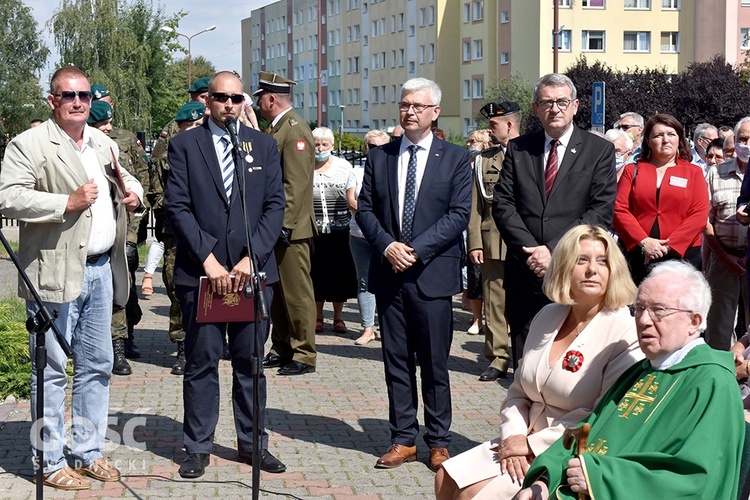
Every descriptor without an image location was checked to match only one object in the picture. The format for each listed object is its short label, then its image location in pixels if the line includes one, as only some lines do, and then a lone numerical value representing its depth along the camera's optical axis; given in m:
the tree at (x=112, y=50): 63.28
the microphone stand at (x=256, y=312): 5.10
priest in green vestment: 3.82
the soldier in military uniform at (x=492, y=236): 9.39
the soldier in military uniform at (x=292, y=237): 9.18
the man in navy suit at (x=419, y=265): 6.68
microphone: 5.57
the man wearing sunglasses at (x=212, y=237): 6.35
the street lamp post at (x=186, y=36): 58.50
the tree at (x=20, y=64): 76.02
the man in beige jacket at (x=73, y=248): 5.85
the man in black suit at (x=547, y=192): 6.76
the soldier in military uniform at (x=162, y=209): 9.52
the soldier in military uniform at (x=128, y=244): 9.32
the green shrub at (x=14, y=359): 8.23
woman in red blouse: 8.33
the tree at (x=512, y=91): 61.34
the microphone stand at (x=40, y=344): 5.04
